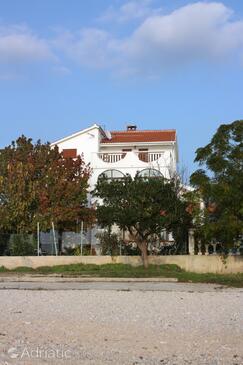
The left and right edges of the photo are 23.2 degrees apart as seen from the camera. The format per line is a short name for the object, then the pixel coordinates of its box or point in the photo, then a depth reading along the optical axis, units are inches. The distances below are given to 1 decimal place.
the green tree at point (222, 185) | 1055.6
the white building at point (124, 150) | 1734.7
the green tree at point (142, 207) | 1152.8
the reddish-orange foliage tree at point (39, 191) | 1330.0
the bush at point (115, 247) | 1270.9
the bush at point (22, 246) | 1285.7
